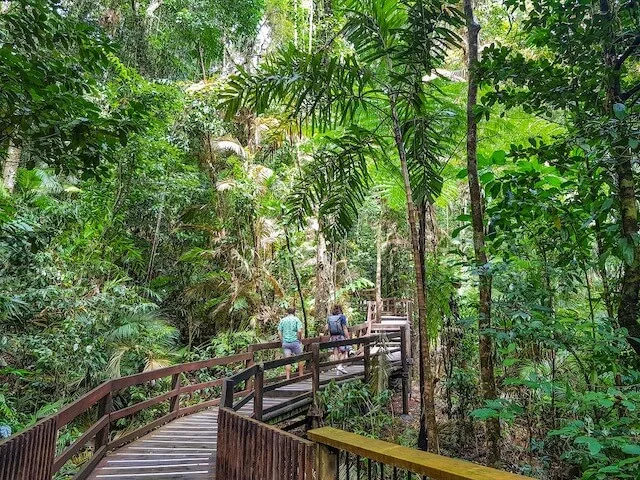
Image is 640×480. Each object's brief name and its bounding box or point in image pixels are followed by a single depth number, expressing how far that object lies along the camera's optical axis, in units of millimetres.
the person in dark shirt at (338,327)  9039
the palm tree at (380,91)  3943
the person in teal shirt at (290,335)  7691
